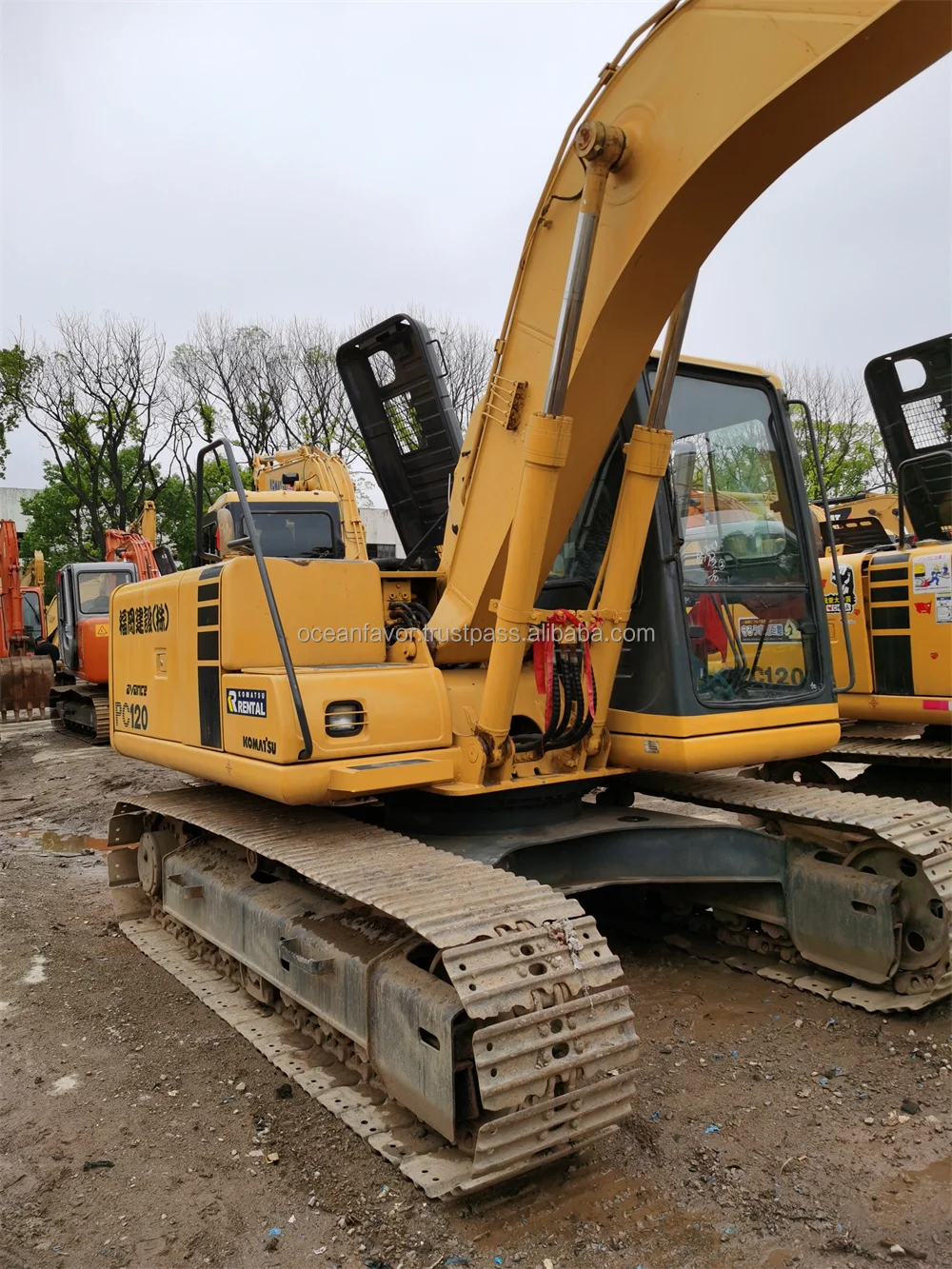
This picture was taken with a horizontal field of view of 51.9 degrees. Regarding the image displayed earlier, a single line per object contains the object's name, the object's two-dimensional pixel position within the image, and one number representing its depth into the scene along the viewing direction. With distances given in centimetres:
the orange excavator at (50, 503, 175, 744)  1456
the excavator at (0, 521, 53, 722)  1616
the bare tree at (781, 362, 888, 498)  2881
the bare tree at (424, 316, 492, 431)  3041
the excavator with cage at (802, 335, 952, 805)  633
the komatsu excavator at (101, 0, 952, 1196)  300
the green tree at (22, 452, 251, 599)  3066
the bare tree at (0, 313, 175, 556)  2869
